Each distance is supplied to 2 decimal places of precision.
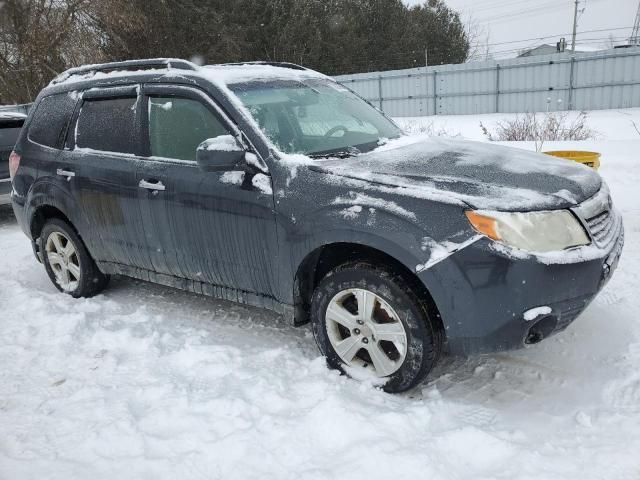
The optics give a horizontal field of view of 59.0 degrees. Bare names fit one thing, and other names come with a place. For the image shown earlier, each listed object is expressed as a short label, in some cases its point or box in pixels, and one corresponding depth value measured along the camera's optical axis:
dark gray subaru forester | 2.72
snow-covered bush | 10.42
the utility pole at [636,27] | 48.09
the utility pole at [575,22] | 44.99
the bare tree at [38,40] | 20.91
